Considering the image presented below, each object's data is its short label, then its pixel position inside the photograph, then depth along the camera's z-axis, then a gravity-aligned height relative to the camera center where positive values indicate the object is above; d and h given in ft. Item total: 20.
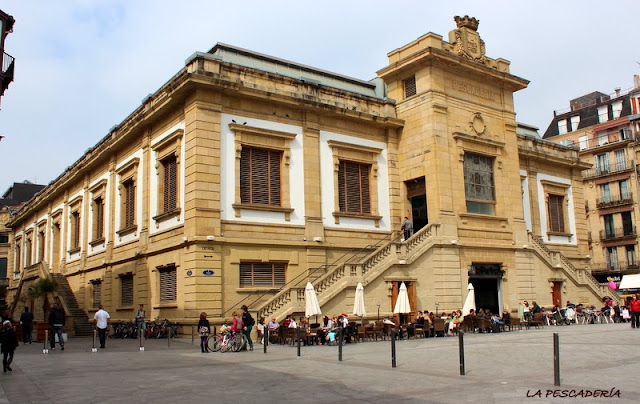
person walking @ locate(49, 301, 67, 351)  73.46 -2.00
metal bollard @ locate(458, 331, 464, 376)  41.04 -4.31
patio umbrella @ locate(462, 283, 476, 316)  87.10 -1.80
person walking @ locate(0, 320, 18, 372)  49.32 -2.91
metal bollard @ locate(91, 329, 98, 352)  67.67 -4.57
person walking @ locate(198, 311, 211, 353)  63.46 -3.17
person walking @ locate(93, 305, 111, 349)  71.56 -2.28
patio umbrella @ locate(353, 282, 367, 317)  77.97 -1.06
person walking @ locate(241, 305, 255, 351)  65.67 -2.72
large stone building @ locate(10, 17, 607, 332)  84.33 +16.05
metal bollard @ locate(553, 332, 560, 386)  35.40 -4.43
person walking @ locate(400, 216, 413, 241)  99.40 +10.23
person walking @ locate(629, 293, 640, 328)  84.40 -3.41
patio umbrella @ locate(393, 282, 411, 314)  80.69 -1.38
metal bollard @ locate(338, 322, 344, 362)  51.82 -4.79
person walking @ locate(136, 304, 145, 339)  89.20 -2.14
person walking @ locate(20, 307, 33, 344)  88.28 -2.78
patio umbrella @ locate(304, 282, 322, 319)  74.28 -0.82
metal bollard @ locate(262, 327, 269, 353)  60.23 -3.93
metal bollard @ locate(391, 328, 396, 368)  45.57 -4.52
